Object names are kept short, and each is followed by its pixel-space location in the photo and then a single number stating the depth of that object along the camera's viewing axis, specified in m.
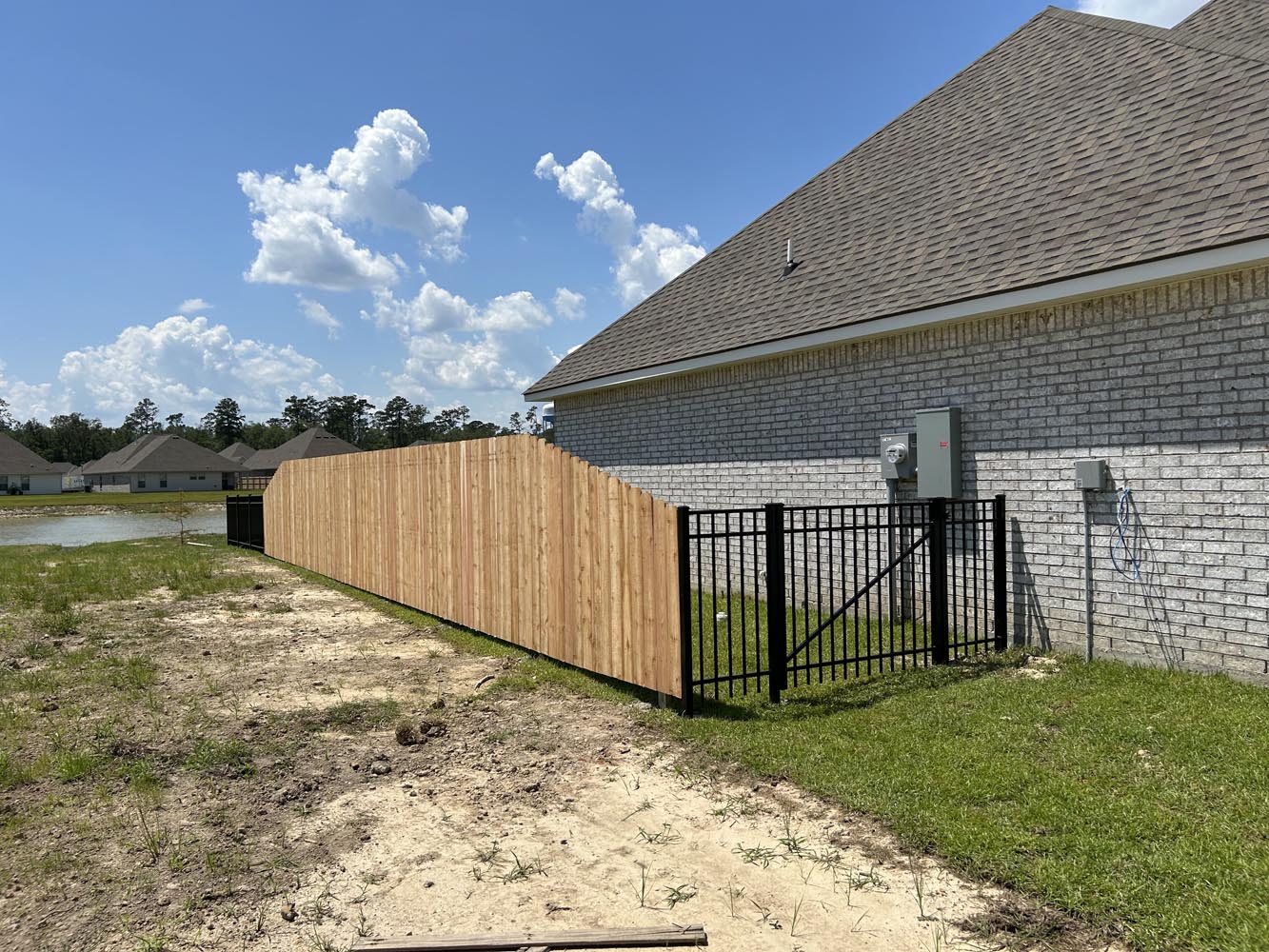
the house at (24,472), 72.94
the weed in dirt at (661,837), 3.93
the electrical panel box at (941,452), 7.84
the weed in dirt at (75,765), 5.00
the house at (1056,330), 6.12
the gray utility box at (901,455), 8.25
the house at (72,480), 87.81
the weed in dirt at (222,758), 5.09
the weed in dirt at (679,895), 3.37
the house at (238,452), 89.00
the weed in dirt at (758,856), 3.67
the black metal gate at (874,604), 6.01
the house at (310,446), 70.19
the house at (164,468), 71.50
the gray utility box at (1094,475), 6.73
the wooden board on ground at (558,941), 3.02
